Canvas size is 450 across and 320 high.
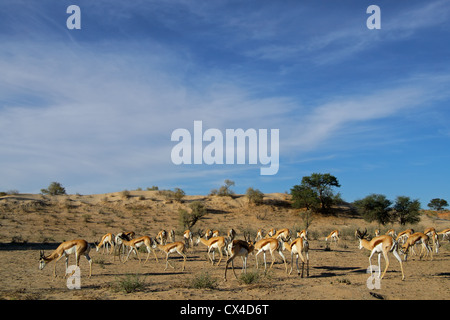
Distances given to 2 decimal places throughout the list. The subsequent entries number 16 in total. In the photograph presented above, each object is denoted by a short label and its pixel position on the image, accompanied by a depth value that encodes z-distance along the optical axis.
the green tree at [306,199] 48.03
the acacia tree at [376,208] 40.09
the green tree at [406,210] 39.00
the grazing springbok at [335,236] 23.76
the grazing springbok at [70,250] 11.95
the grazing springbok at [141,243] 15.63
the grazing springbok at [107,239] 17.84
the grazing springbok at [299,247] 12.30
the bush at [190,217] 33.44
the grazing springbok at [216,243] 14.77
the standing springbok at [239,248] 12.12
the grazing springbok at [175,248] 14.65
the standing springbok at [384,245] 11.98
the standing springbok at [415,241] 16.55
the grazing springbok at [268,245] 13.34
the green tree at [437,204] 74.00
